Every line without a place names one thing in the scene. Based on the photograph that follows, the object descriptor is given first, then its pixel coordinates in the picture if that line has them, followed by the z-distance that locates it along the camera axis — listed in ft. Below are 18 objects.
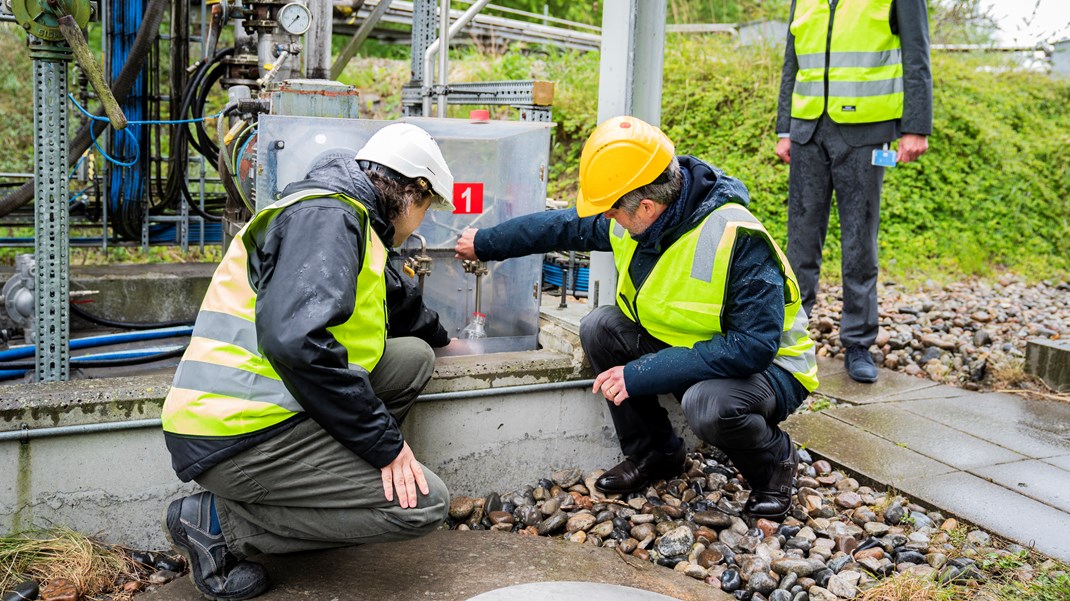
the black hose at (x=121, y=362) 13.27
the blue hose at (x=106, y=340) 12.84
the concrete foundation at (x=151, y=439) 9.66
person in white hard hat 8.04
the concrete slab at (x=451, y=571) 9.52
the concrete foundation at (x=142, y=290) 16.30
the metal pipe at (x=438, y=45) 13.55
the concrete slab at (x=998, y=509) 10.73
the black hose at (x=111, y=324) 15.17
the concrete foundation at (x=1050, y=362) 16.22
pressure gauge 13.78
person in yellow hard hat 10.24
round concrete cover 9.27
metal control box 11.09
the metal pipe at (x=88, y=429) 9.48
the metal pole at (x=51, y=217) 10.70
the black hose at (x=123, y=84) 13.76
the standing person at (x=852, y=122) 15.31
